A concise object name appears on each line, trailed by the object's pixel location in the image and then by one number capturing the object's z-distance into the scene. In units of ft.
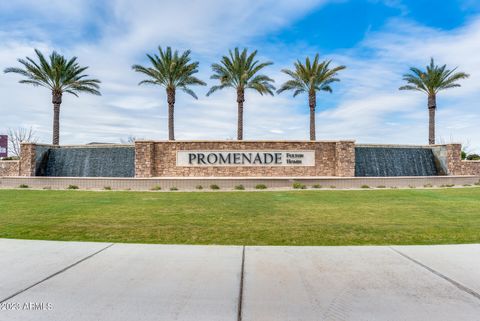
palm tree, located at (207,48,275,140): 97.66
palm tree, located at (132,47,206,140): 97.66
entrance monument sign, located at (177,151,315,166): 71.15
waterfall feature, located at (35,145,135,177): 74.38
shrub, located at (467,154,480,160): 107.22
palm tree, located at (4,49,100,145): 93.56
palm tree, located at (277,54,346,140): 99.96
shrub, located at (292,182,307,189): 61.77
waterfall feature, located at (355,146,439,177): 76.69
